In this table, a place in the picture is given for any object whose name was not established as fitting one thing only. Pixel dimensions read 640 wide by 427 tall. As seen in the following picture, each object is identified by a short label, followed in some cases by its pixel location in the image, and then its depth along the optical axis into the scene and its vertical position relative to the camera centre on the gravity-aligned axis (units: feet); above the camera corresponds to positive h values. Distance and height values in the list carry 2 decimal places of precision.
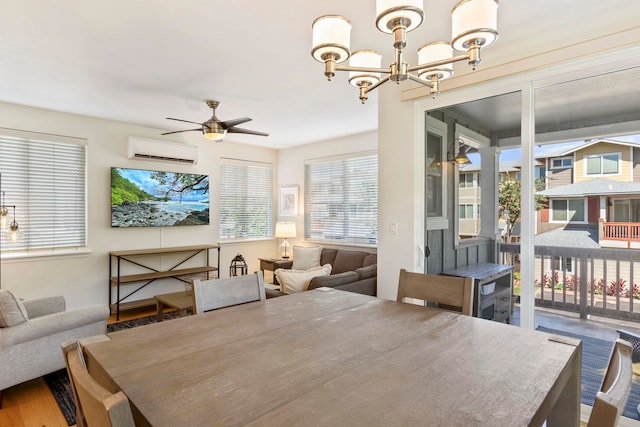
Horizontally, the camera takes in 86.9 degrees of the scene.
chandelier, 4.19 +2.42
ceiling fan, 11.62 +2.97
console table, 14.14 -2.71
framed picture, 20.00 +0.73
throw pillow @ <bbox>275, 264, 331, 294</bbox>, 10.59 -2.11
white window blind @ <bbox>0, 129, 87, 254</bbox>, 12.51 +0.94
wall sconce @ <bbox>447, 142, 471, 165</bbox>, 9.02 +1.53
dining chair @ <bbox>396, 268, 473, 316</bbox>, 5.58 -1.35
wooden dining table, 2.66 -1.57
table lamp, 18.84 -0.96
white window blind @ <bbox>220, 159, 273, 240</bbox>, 18.67 +0.76
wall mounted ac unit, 14.82 +2.88
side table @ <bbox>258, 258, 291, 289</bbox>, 17.69 -2.68
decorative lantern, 17.47 -2.87
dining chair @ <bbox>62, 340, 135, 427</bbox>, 2.02 -1.19
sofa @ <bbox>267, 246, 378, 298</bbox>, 10.39 -2.22
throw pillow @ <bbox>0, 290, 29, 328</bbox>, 7.54 -2.25
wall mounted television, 14.70 +0.68
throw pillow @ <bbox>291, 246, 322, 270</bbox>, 17.17 -2.30
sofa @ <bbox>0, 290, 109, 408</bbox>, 7.52 -2.99
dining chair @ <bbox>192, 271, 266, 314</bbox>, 5.49 -1.36
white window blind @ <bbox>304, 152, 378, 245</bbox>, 16.85 +0.74
